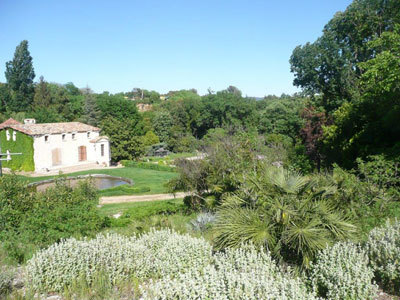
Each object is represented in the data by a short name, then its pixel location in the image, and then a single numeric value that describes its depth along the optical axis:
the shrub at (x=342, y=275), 4.06
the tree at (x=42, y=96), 54.44
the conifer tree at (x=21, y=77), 53.97
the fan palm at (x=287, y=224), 5.21
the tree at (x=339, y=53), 21.25
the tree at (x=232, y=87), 115.69
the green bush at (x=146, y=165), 34.94
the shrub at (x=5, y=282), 5.07
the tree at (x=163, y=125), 54.22
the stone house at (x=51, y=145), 32.91
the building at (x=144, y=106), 85.55
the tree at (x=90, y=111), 53.00
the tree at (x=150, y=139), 50.85
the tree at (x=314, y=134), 23.20
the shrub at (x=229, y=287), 3.74
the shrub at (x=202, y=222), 9.18
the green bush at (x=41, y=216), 8.14
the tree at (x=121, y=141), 39.50
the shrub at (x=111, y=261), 5.14
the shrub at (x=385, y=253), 4.64
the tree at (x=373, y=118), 13.07
